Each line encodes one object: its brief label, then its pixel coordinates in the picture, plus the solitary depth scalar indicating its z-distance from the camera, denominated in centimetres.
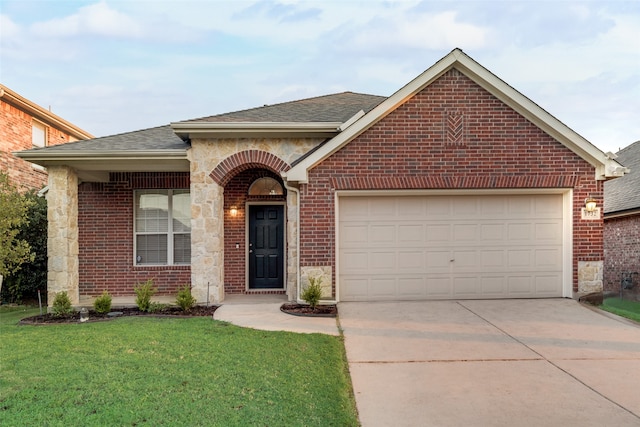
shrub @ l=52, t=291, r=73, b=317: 800
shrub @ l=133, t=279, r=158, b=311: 839
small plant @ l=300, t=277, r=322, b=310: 806
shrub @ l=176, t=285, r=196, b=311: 821
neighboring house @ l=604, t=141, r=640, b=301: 1243
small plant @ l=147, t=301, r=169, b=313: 845
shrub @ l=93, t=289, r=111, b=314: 822
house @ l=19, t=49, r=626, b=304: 860
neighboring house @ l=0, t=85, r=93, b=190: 1314
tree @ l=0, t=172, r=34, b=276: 852
